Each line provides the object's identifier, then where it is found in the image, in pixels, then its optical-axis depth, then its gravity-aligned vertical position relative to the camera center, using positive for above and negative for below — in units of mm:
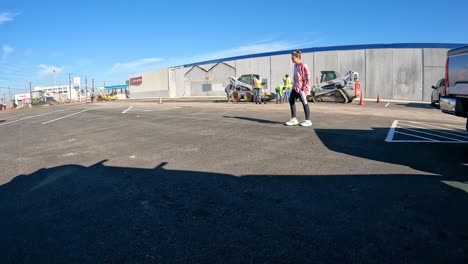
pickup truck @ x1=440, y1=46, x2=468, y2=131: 5004 +271
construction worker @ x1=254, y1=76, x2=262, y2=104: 19859 +874
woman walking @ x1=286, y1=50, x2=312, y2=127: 8047 +526
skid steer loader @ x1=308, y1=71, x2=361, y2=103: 20625 +947
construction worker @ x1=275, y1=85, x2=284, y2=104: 21984 +656
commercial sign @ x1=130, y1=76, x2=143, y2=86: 71112 +5809
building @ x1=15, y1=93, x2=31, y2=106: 66375 +2316
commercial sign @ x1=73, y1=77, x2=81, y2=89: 89125 +7251
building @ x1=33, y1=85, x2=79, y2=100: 70819 +3743
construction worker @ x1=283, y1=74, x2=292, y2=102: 20031 +1148
